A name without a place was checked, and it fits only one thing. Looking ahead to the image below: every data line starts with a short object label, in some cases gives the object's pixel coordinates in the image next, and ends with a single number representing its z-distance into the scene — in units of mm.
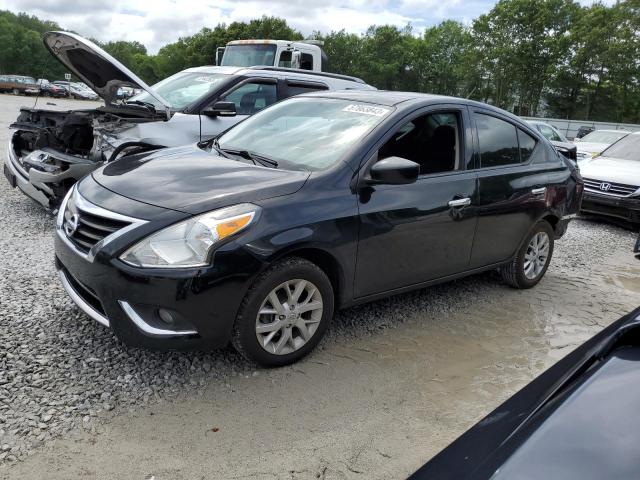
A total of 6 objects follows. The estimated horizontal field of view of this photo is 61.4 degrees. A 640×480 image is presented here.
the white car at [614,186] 8422
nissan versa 2867
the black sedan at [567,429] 1297
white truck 11770
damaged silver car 5660
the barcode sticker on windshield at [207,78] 6969
